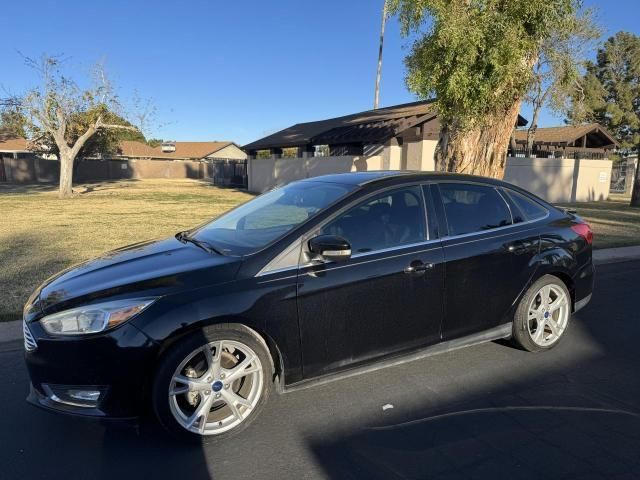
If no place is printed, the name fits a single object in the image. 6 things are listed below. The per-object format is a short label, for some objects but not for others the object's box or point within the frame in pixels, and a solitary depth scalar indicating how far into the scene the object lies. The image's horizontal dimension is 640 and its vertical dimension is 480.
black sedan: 2.74
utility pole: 32.25
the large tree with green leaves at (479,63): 8.41
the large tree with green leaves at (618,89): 33.31
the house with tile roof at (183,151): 66.38
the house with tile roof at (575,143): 24.39
